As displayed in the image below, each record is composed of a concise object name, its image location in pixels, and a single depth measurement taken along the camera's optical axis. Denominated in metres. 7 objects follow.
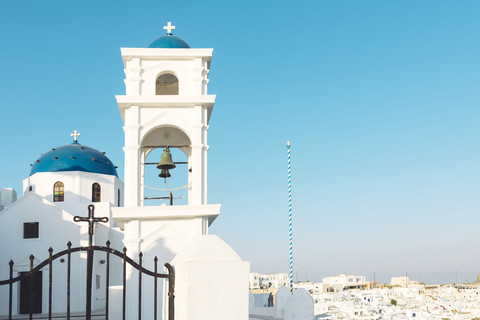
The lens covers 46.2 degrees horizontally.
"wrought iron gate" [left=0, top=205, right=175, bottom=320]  5.22
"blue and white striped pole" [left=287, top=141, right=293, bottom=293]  18.38
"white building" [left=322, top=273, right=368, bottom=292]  140.43
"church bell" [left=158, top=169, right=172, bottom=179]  14.38
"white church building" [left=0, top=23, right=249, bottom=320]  5.36
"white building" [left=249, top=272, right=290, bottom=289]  115.81
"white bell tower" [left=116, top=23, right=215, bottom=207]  13.74
